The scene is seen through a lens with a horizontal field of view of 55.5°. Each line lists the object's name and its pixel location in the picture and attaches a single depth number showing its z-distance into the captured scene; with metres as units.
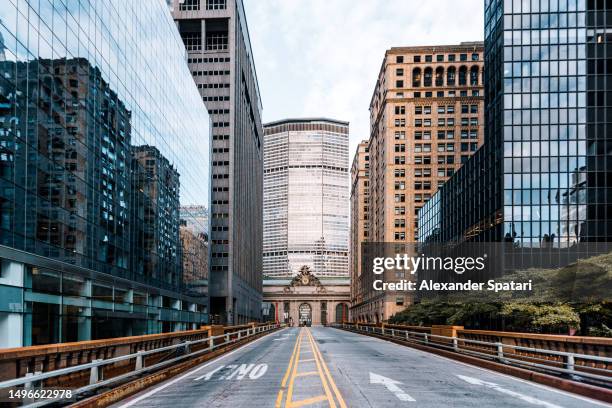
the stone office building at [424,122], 118.50
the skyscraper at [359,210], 176.31
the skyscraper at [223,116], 103.44
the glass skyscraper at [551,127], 67.44
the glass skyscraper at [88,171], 26.53
